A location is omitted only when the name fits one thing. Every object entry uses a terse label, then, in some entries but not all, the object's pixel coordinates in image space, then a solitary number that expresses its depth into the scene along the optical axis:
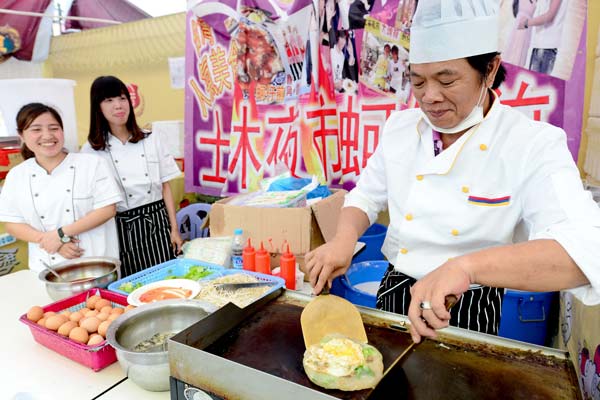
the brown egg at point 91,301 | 1.64
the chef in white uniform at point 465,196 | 0.92
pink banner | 2.27
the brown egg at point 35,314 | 1.51
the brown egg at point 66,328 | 1.43
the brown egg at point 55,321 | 1.46
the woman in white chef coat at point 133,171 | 2.87
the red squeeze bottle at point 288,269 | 1.97
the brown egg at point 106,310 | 1.55
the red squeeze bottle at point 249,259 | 2.08
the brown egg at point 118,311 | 1.56
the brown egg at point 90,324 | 1.44
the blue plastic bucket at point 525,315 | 2.19
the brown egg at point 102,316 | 1.49
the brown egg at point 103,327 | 1.43
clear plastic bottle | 2.22
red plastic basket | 1.34
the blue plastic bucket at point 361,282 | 2.22
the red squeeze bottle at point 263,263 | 2.05
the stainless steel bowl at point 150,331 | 1.21
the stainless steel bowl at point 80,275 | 1.74
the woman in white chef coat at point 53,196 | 2.38
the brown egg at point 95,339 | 1.37
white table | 1.27
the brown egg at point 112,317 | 1.49
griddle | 0.94
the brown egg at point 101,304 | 1.62
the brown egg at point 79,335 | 1.39
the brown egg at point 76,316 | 1.51
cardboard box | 2.27
